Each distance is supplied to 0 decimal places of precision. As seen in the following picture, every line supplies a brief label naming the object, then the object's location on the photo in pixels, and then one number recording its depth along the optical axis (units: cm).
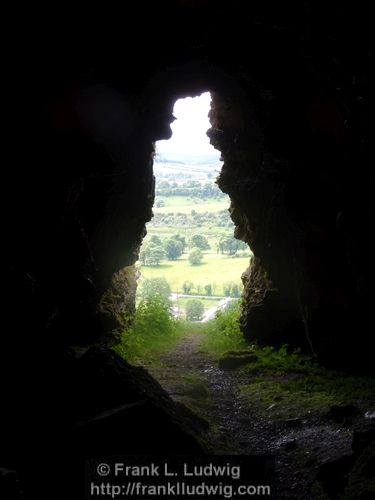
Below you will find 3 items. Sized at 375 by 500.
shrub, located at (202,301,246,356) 1864
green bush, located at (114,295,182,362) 1720
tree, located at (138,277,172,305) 5484
